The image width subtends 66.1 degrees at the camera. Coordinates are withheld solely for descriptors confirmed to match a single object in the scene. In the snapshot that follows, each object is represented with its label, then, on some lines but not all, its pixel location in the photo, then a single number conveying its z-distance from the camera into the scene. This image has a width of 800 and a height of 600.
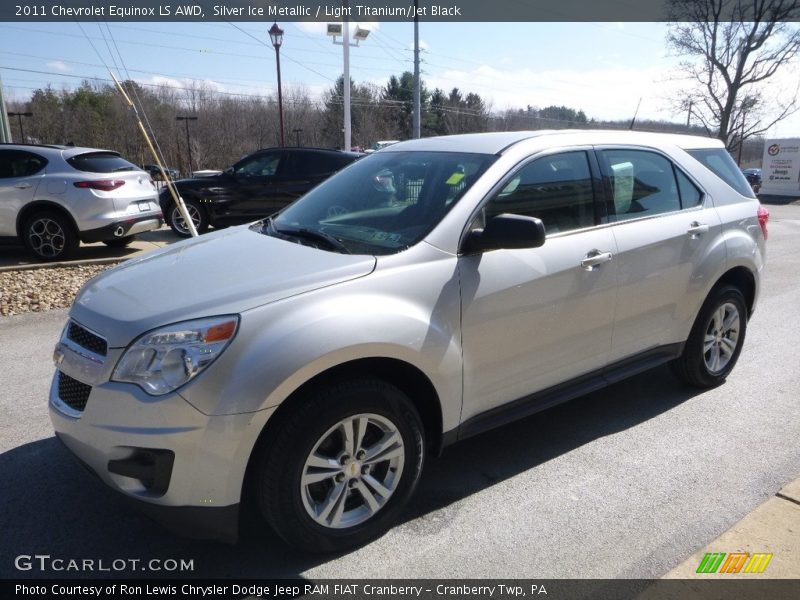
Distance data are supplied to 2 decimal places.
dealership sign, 28.53
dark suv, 11.84
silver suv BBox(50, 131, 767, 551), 2.37
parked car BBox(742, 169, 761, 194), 31.02
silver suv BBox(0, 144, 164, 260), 8.88
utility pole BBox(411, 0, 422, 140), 24.21
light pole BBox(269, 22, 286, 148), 23.30
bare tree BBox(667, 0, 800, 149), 27.92
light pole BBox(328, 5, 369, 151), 22.41
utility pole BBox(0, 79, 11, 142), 10.79
